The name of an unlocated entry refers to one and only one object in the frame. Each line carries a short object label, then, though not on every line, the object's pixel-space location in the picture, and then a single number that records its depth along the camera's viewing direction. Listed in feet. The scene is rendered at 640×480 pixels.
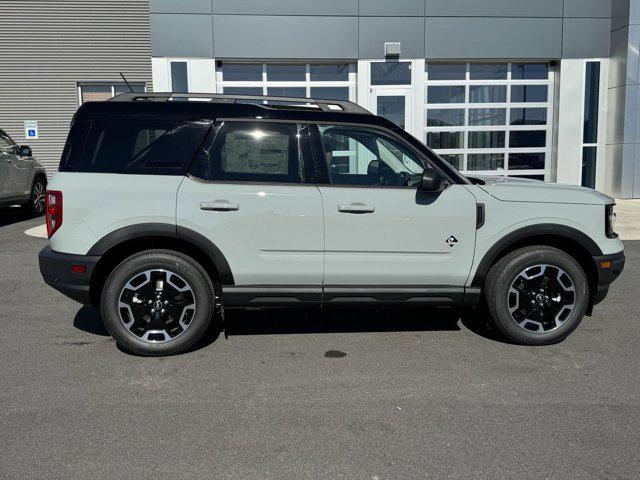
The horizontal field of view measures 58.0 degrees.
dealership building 46.14
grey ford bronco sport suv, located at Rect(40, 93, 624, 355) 13.98
